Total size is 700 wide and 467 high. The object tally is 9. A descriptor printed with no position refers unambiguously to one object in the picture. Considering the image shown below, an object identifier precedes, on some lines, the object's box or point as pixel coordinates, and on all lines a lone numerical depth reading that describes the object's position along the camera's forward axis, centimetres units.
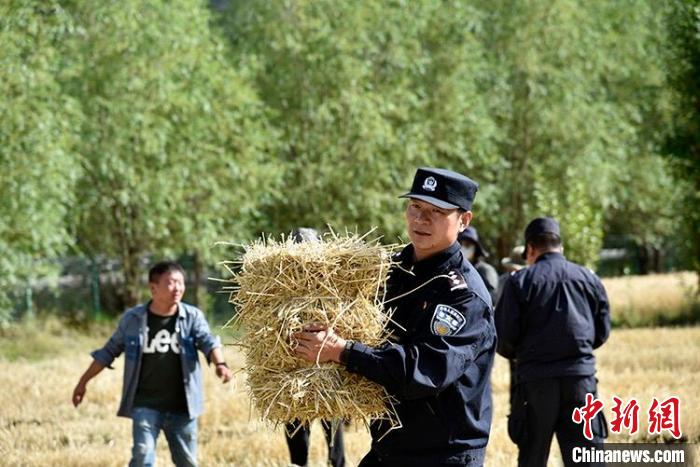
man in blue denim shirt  1489
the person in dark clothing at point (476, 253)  1922
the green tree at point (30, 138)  3220
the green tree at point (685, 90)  3713
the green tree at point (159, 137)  3831
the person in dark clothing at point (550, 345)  1346
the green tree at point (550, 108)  5742
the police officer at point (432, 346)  838
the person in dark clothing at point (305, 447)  1538
